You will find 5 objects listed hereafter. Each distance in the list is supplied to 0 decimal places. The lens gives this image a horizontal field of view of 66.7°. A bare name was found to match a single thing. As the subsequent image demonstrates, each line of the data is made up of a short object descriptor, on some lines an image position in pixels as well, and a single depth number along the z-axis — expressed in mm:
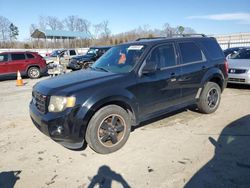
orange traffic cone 9855
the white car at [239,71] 6924
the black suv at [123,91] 3090
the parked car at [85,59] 13931
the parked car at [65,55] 17065
